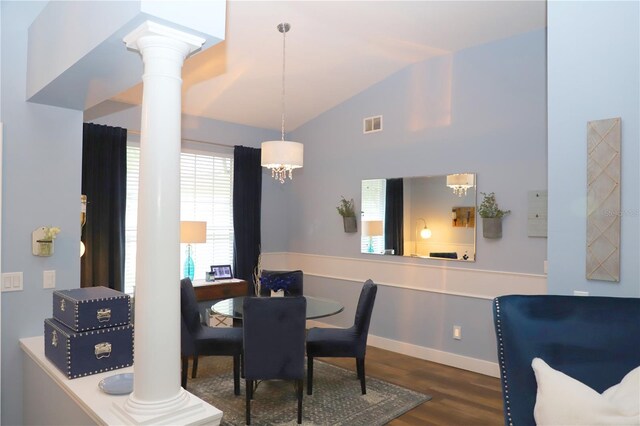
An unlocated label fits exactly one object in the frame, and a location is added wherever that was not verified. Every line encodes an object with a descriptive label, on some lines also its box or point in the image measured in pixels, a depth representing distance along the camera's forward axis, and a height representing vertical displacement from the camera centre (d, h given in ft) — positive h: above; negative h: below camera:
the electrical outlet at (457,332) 15.23 -3.98
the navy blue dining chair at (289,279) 15.19 -2.31
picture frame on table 18.06 -2.39
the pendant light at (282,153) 12.88 +1.78
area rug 11.27 -5.16
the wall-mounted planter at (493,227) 14.24 -0.34
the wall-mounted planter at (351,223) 18.70 -0.33
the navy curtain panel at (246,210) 19.52 +0.20
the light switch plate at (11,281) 8.88 -1.39
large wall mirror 15.16 -0.03
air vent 17.86 +3.70
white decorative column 5.77 -0.32
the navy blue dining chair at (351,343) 12.59 -3.62
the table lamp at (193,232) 16.29 -0.67
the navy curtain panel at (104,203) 14.96 +0.34
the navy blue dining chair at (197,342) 12.57 -3.62
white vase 14.38 -2.55
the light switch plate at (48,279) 9.43 -1.41
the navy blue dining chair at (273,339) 10.71 -3.01
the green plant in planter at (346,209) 18.78 +0.26
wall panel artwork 6.84 +0.27
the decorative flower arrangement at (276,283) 14.24 -2.20
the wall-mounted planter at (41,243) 9.21 -0.63
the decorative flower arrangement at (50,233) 9.26 -0.43
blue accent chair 5.77 -1.65
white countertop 6.15 -2.76
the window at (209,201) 18.35 +0.53
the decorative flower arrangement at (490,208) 14.24 +0.27
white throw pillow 4.82 -2.10
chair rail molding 13.99 -2.21
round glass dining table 12.46 -2.80
